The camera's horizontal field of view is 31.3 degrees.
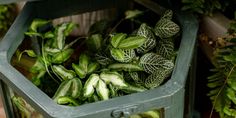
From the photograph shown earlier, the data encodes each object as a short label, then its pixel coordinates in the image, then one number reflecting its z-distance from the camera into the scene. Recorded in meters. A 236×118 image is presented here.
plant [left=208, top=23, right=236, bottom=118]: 1.01
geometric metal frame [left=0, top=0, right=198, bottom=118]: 0.85
